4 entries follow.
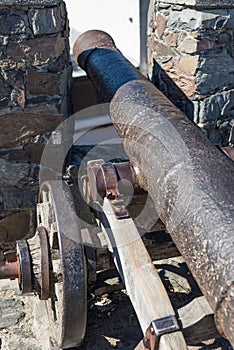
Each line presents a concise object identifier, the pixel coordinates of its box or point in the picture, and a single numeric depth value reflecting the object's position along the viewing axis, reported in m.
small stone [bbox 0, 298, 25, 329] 2.83
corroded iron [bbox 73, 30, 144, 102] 2.80
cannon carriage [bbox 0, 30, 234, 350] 1.56
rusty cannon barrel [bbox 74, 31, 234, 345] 1.48
